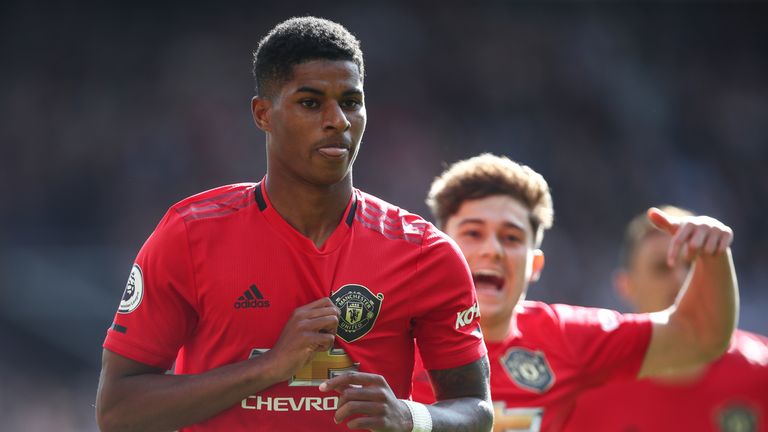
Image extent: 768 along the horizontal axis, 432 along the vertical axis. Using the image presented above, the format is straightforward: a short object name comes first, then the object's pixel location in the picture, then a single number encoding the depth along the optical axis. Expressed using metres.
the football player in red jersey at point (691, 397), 12.26
